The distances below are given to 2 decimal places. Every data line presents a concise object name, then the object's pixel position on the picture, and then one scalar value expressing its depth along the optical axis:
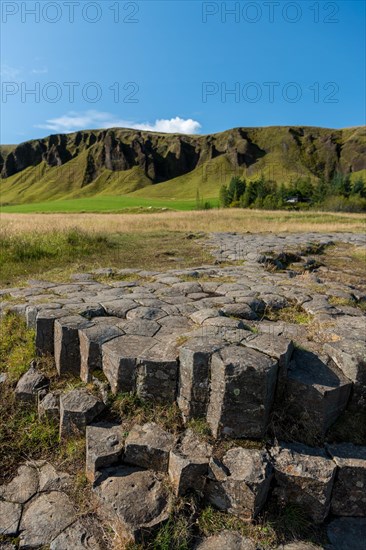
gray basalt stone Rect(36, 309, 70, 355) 3.53
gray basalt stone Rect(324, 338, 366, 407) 2.77
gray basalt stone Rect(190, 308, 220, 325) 3.65
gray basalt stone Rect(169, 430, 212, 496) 2.31
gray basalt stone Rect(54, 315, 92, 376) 3.32
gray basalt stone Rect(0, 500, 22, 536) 2.23
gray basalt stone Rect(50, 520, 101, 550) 2.09
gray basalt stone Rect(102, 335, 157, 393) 2.88
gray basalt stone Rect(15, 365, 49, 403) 3.24
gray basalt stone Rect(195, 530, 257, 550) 2.08
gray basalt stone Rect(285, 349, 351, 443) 2.58
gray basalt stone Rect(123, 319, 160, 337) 3.39
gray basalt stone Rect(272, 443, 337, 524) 2.29
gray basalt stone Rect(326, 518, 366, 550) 2.14
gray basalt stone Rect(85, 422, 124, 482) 2.47
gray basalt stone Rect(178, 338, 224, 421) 2.67
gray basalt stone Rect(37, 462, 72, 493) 2.49
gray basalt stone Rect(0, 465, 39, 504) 2.46
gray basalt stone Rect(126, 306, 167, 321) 3.82
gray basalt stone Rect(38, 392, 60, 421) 3.05
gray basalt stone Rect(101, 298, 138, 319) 3.96
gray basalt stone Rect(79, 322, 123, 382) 3.16
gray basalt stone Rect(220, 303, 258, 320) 3.97
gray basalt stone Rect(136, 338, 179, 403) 2.80
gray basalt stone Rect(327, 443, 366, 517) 2.36
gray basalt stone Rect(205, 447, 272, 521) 2.23
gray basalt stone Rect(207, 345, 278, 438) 2.52
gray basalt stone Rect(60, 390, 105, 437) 2.82
